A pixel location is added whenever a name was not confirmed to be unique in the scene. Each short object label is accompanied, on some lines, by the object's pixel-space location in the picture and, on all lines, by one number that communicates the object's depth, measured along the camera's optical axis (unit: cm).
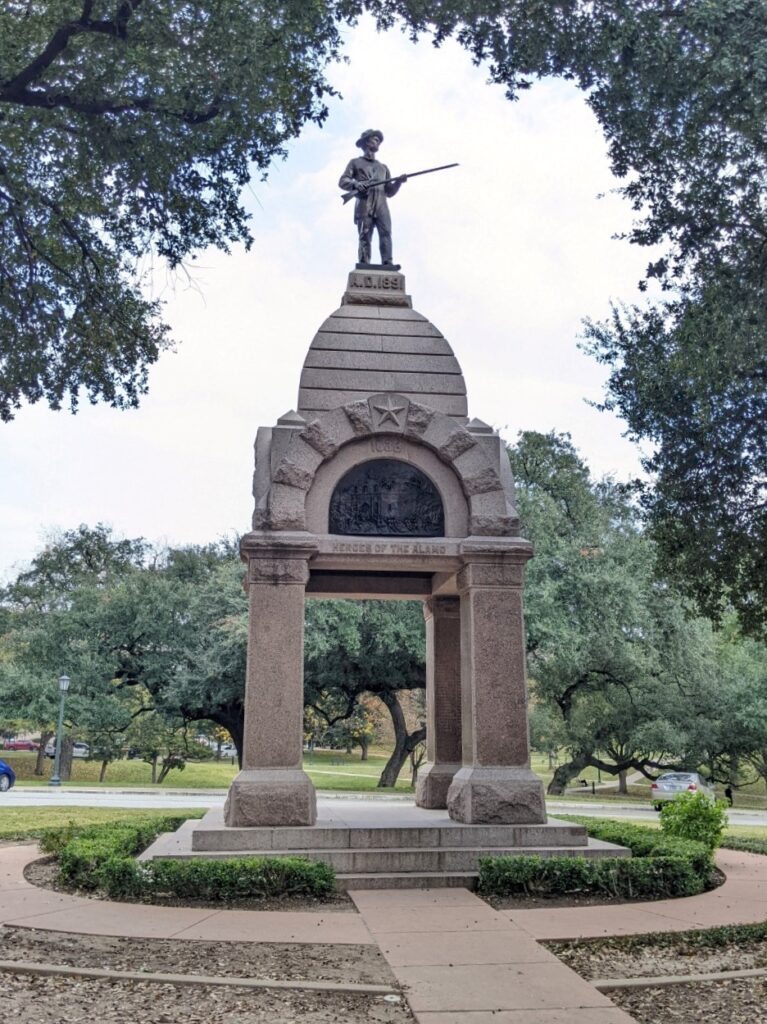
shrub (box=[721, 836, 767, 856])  1480
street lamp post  3550
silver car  3138
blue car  3084
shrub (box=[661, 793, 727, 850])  1182
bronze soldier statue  1470
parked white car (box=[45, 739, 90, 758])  5648
